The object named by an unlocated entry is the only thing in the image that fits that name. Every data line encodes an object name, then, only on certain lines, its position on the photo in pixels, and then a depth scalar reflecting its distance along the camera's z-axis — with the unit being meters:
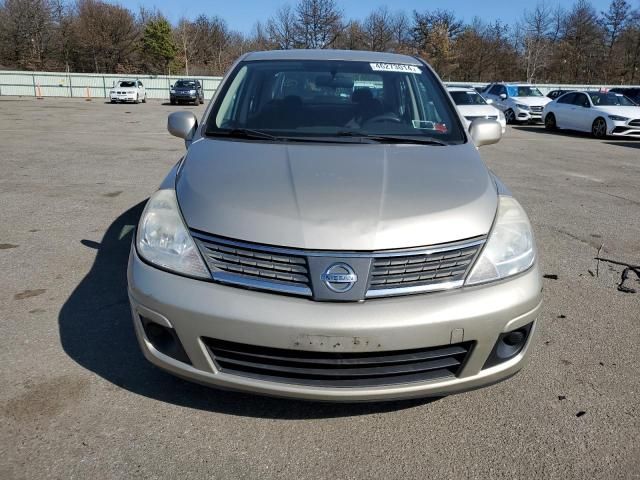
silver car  2.10
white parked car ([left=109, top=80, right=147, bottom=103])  34.25
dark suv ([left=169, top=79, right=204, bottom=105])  34.19
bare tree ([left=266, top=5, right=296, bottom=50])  58.34
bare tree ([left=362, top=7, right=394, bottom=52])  60.38
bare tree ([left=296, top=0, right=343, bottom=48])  57.28
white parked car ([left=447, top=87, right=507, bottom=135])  16.38
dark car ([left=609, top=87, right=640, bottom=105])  21.95
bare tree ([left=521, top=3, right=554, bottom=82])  57.84
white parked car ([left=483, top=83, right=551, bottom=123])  22.14
